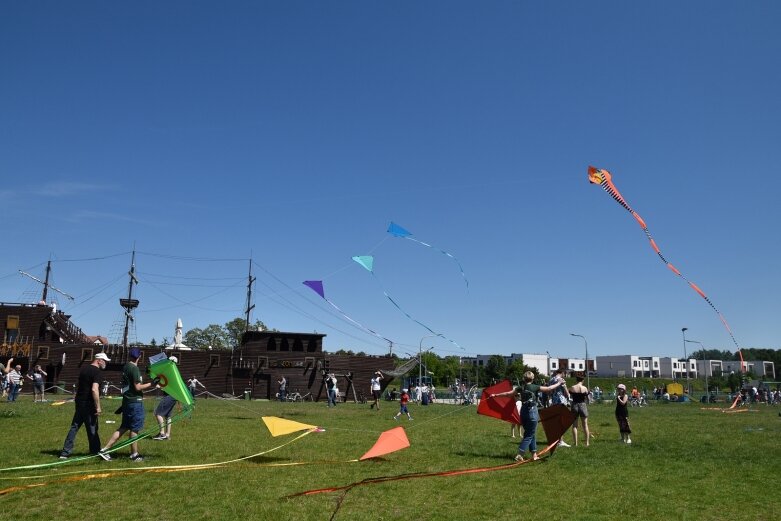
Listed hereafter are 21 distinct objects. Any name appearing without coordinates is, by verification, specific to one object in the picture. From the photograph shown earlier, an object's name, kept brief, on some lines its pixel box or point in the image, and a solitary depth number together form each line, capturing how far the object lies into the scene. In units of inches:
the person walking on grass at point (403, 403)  962.2
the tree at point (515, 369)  4483.3
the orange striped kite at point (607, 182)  621.0
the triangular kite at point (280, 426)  507.2
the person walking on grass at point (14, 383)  1052.5
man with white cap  430.3
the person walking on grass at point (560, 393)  575.2
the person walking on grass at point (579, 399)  572.7
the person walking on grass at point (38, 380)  1181.1
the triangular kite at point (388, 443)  471.8
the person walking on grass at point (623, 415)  611.8
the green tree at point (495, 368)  4393.7
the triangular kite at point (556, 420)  500.1
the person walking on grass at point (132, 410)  432.1
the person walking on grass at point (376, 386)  1157.1
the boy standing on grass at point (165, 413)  548.1
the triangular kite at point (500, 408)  554.6
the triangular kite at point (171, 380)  493.0
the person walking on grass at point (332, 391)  1331.9
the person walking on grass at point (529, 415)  474.9
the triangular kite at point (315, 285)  873.5
